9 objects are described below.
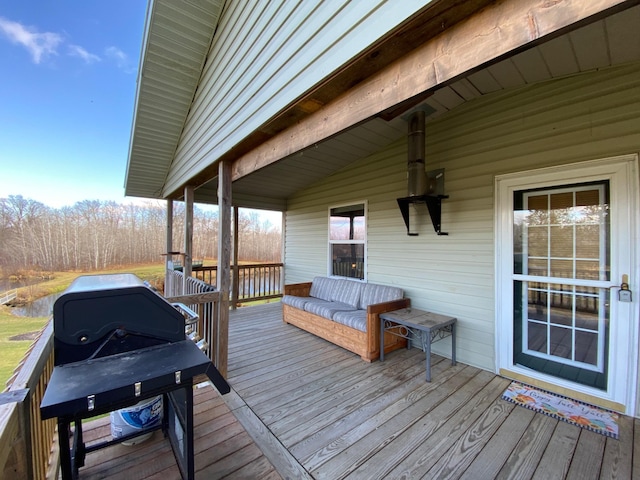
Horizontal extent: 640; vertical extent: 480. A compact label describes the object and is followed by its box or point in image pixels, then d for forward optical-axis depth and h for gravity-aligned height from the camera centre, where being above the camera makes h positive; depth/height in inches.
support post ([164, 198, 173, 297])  230.2 +0.3
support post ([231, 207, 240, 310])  230.2 -25.8
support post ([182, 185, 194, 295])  179.5 +7.5
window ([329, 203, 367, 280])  180.5 -0.6
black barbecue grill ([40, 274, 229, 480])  37.2 -21.4
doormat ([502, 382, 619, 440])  80.1 -59.1
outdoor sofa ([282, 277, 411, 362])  126.6 -42.5
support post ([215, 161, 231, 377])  112.2 -8.5
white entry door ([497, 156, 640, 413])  85.4 -14.7
